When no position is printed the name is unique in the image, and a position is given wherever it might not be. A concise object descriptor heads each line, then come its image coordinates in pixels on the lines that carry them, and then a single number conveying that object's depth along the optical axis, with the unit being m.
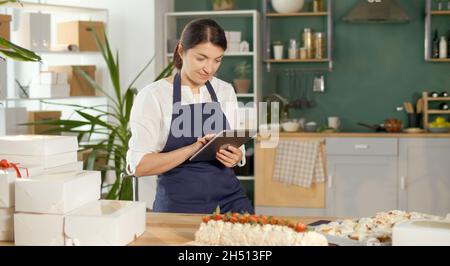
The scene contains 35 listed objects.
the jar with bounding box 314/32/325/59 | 6.12
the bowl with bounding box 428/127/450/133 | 5.72
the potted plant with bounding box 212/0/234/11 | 6.17
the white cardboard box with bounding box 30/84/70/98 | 5.39
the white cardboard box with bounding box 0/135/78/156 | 2.26
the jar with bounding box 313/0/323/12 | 6.17
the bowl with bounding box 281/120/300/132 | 6.00
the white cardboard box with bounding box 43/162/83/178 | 2.27
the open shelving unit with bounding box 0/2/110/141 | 5.43
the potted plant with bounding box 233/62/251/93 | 6.13
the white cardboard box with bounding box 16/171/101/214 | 2.05
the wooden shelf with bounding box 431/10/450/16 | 5.96
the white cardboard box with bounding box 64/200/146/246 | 2.02
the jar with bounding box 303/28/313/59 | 6.17
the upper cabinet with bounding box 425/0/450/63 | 5.99
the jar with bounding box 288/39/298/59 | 6.21
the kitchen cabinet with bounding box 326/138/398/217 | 5.72
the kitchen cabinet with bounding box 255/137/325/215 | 5.82
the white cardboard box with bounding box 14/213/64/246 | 2.05
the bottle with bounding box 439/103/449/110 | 6.09
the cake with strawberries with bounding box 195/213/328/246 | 1.90
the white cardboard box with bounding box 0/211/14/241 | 2.14
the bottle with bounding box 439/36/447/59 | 5.99
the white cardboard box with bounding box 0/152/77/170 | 2.26
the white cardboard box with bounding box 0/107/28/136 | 5.14
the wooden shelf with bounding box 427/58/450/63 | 6.01
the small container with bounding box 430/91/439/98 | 6.10
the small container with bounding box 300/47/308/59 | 6.19
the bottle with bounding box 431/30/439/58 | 6.04
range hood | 5.72
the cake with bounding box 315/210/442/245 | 2.01
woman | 2.76
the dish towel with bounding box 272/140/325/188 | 5.77
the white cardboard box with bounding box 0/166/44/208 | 2.11
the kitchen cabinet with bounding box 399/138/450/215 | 5.66
